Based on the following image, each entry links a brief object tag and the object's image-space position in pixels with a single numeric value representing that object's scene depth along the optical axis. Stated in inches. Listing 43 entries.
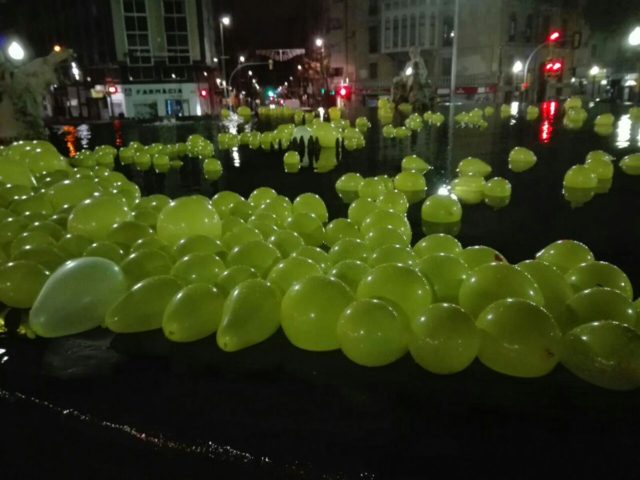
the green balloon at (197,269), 116.6
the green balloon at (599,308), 93.8
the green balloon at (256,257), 124.4
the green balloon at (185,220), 145.9
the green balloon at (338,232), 158.0
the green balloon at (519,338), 86.7
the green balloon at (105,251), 129.3
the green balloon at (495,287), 99.3
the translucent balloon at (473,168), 282.2
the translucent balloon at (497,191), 229.3
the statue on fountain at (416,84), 738.8
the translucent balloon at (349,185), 245.4
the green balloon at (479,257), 120.4
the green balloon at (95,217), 148.2
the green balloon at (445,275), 109.9
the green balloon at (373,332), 90.6
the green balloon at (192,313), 101.6
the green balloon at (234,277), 112.7
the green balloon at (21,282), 117.4
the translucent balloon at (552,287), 101.9
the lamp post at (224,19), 1228.3
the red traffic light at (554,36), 810.7
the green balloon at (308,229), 157.5
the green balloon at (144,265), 120.0
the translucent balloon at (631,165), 271.0
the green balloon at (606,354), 83.3
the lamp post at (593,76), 1396.4
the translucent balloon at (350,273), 112.4
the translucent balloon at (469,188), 234.1
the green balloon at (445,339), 87.7
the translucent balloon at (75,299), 108.0
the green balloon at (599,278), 107.4
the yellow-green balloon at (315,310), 96.6
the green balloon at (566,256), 122.2
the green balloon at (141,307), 106.9
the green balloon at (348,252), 130.0
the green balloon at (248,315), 97.7
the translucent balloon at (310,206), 181.3
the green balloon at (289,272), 111.5
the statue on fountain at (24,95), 427.5
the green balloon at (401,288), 100.4
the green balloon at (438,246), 129.7
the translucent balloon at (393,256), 121.1
